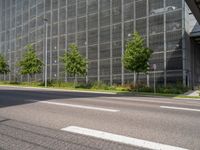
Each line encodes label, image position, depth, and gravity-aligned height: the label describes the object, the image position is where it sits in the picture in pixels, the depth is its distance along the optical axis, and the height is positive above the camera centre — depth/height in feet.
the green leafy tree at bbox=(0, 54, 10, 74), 177.82 +9.36
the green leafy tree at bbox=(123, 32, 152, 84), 94.48 +8.32
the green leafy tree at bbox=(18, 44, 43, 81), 144.05 +8.53
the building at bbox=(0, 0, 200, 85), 112.88 +25.50
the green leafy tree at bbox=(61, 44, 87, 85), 115.85 +7.22
